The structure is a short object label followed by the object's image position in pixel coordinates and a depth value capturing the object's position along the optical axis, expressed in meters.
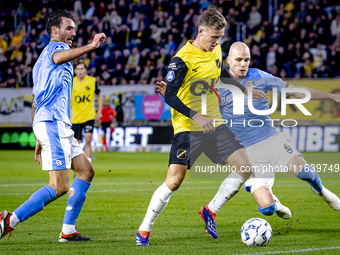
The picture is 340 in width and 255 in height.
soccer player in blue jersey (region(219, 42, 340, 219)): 10.40
